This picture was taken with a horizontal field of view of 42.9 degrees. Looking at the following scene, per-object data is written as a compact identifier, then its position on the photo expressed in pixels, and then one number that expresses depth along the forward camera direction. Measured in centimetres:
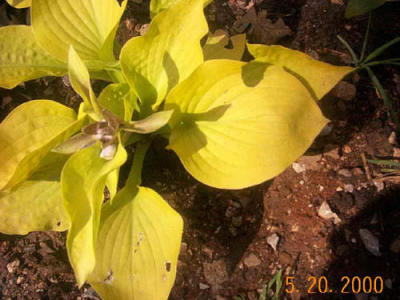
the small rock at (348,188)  62
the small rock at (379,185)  62
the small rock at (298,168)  63
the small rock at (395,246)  59
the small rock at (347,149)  63
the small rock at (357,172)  62
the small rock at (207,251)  61
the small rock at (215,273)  60
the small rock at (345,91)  65
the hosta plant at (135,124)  45
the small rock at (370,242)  60
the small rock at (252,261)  60
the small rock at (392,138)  63
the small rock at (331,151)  63
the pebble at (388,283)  58
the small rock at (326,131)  63
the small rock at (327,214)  61
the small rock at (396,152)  62
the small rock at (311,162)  63
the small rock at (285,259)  60
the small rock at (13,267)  62
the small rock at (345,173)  62
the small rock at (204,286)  60
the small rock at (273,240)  61
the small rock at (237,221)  62
